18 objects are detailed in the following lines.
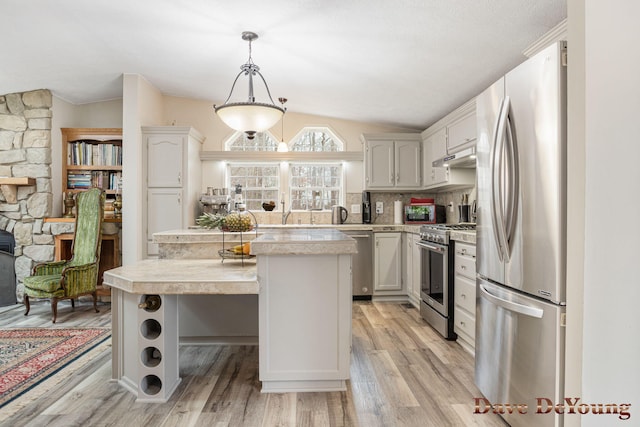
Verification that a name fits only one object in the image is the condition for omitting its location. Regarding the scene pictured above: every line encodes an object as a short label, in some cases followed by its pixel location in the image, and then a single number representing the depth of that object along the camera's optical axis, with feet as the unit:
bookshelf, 16.16
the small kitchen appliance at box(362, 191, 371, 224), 17.46
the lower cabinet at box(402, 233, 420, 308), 14.21
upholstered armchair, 12.81
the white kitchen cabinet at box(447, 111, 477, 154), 11.57
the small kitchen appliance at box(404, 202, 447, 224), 16.25
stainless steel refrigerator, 5.27
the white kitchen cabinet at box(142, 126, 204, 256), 15.44
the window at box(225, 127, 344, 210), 18.28
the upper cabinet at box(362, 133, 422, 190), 16.66
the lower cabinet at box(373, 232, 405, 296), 15.74
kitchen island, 7.22
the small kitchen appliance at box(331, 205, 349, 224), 17.20
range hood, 11.21
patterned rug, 8.07
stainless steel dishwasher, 15.67
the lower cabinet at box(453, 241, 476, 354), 9.64
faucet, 17.83
